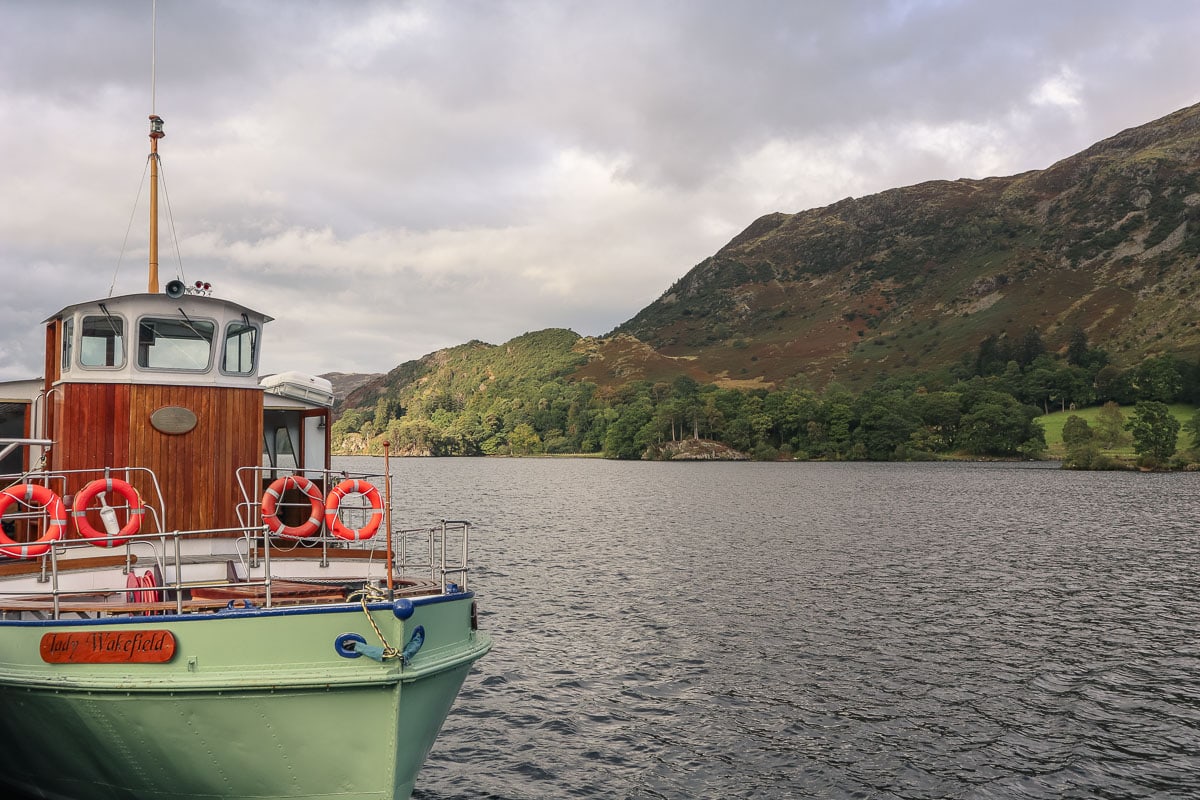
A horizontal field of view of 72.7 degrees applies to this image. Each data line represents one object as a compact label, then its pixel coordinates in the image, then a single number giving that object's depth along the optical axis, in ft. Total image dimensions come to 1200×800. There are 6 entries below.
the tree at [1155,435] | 316.19
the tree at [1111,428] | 378.12
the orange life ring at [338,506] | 40.14
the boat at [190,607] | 29.09
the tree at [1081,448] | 332.19
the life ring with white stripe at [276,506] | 40.34
